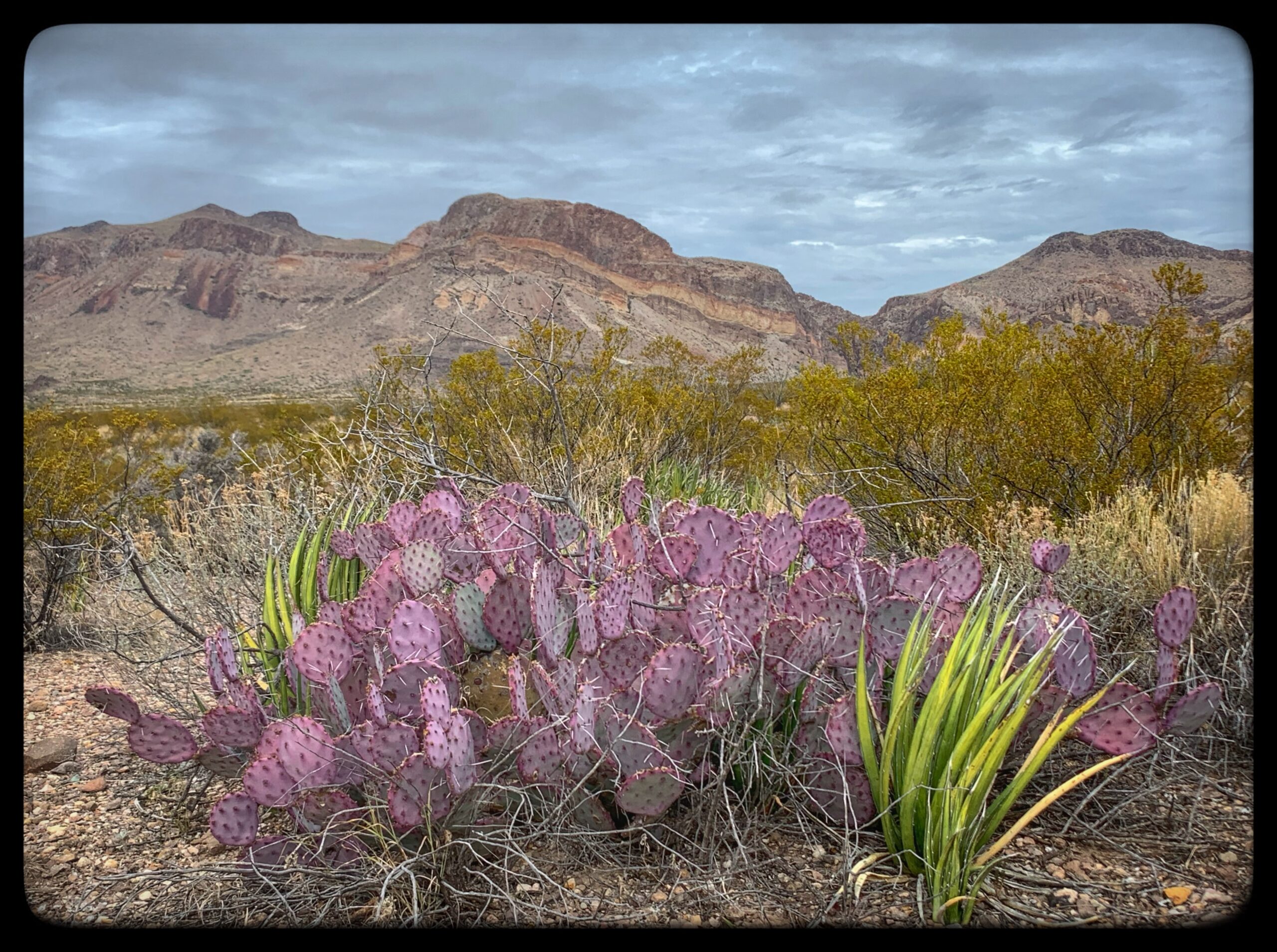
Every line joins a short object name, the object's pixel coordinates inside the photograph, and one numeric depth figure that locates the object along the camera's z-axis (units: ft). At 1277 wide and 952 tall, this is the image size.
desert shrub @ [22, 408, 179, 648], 17.11
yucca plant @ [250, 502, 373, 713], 8.72
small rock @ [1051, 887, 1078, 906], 6.19
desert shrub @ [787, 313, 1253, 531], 17.15
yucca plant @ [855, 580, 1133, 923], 6.06
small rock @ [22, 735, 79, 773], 9.22
